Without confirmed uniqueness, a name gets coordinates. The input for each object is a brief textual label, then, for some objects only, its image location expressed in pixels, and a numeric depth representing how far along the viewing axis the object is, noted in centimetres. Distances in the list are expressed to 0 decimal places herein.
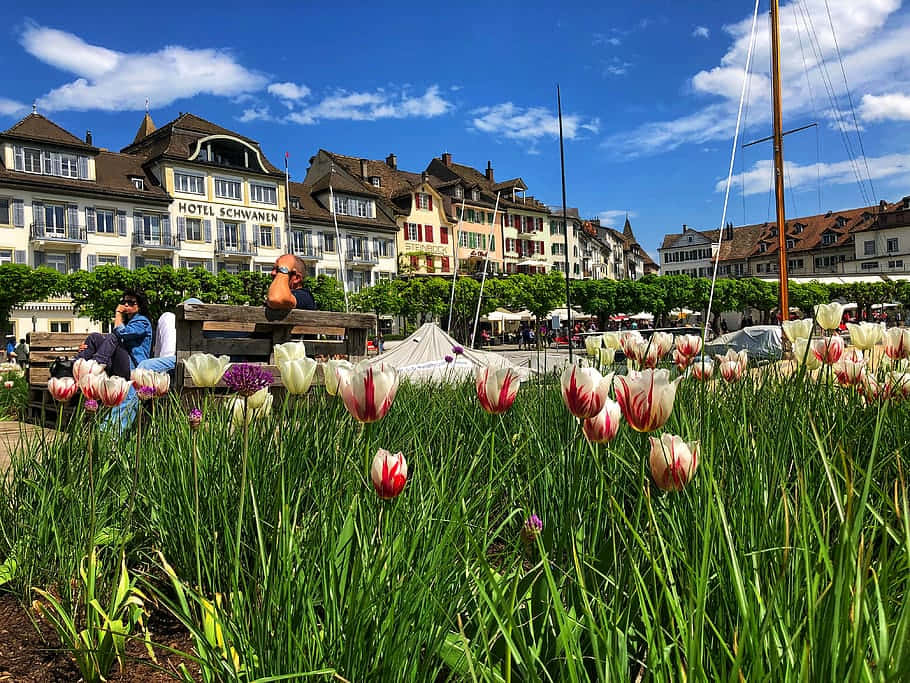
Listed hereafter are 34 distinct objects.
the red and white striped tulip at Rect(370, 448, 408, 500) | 111
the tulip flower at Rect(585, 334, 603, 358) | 320
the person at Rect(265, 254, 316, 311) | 523
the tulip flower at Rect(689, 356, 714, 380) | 249
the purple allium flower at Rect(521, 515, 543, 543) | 100
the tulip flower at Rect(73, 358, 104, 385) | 226
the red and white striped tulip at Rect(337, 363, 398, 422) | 132
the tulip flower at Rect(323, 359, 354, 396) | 202
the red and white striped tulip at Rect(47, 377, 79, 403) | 242
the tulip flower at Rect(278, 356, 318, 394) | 184
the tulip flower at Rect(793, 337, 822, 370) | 243
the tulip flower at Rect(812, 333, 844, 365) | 233
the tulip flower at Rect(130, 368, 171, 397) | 248
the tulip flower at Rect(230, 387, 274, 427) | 222
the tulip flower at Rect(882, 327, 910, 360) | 251
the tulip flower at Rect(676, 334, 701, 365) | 263
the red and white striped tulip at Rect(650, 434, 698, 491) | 110
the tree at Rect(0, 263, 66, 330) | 3291
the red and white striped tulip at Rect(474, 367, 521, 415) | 160
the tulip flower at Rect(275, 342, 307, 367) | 211
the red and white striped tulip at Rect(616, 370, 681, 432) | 119
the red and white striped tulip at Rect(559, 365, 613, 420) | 126
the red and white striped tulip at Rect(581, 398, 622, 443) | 124
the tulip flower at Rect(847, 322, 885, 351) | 263
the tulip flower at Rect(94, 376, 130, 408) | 214
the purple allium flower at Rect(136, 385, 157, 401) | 236
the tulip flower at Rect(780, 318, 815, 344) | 265
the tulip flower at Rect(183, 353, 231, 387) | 208
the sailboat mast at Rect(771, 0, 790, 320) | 1959
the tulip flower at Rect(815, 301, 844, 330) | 260
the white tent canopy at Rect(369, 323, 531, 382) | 818
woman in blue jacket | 505
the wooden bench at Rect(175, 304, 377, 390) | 478
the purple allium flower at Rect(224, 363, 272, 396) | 189
